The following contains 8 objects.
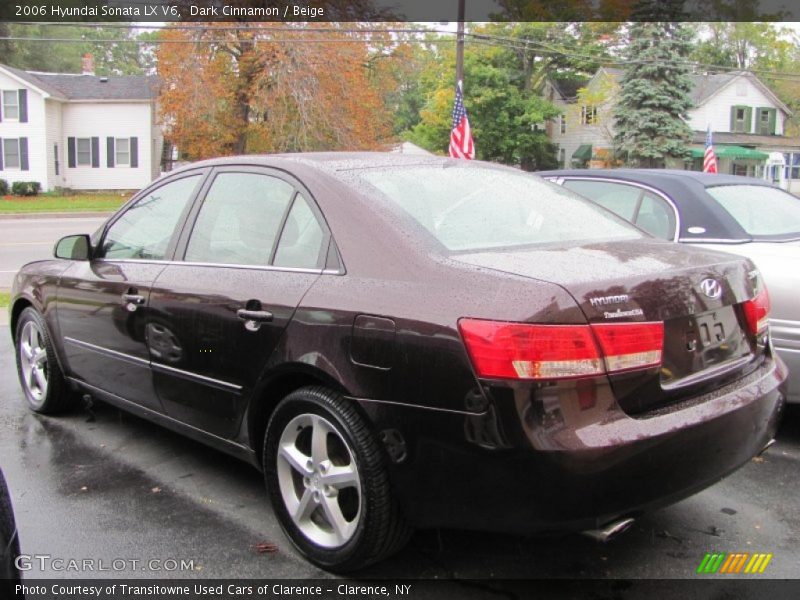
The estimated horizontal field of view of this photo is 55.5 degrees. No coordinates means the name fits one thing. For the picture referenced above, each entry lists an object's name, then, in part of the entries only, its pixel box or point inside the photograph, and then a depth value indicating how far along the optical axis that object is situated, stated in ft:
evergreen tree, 106.63
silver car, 13.57
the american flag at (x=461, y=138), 47.73
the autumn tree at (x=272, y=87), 90.94
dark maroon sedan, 7.97
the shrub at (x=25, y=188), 114.21
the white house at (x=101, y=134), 124.77
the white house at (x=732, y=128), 148.46
